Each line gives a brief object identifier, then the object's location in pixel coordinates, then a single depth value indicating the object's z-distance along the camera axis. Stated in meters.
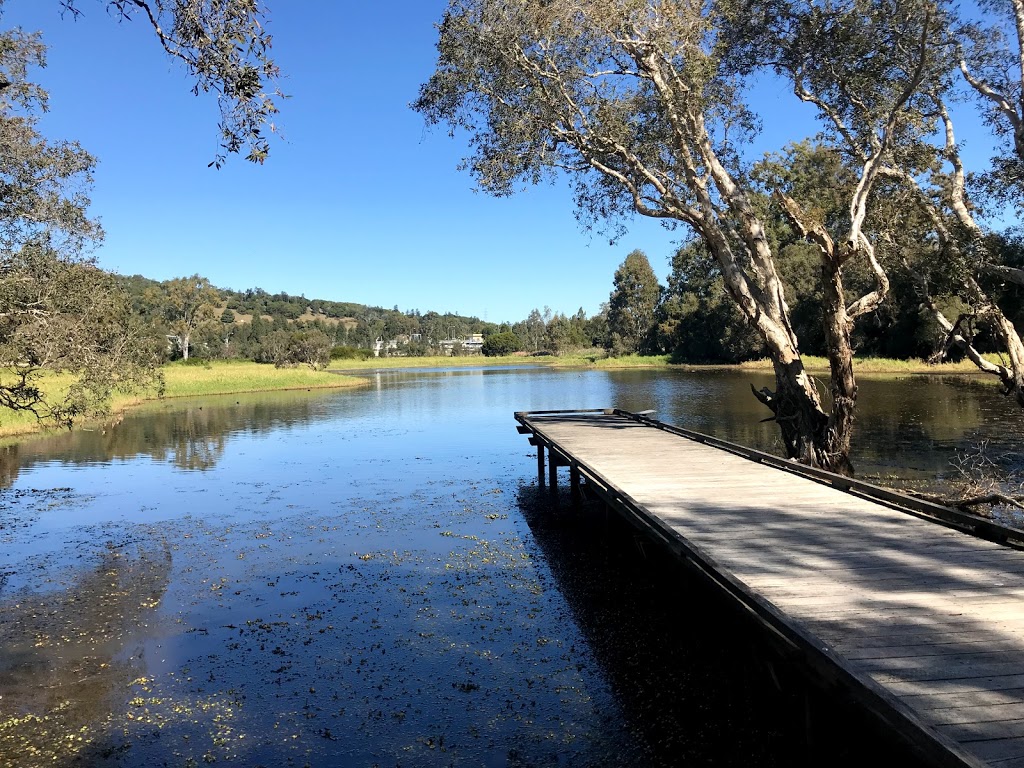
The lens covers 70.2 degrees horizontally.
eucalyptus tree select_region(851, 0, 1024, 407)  13.73
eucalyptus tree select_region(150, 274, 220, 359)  88.56
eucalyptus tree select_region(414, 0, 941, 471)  13.37
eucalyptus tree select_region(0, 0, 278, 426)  12.60
